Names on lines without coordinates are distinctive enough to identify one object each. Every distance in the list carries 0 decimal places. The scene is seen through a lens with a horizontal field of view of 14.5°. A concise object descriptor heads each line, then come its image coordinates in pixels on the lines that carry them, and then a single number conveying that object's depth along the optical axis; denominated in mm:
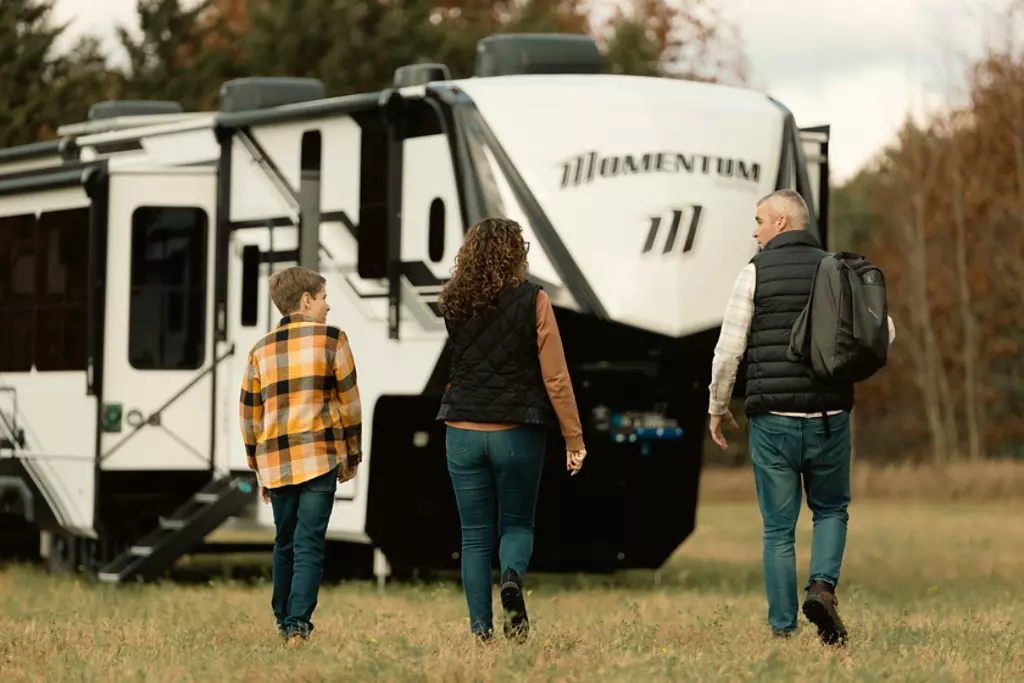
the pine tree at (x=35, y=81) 60397
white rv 24565
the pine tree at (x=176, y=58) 65159
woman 16261
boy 17393
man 17016
